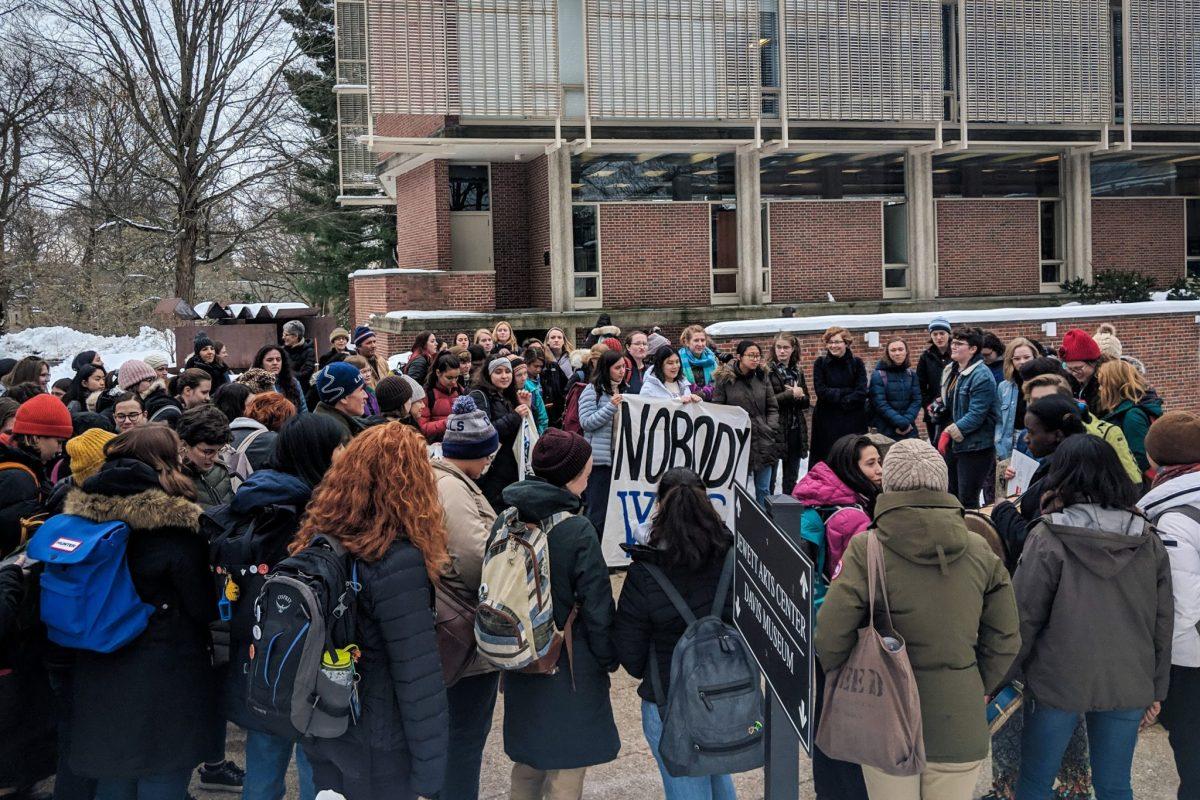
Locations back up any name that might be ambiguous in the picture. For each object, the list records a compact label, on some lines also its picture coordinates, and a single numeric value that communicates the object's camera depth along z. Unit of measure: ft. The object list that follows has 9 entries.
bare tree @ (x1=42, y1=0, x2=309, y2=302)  101.91
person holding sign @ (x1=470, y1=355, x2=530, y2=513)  26.91
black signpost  10.29
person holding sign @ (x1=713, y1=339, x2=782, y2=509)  32.55
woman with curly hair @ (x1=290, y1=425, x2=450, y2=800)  12.74
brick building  72.49
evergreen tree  114.32
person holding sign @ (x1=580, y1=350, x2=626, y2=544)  29.66
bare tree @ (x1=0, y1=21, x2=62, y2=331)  107.55
